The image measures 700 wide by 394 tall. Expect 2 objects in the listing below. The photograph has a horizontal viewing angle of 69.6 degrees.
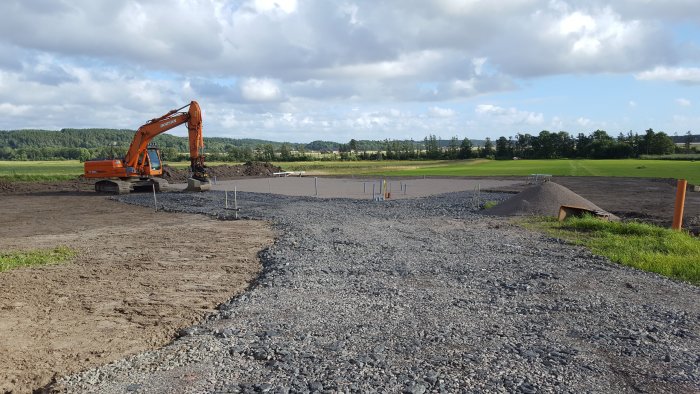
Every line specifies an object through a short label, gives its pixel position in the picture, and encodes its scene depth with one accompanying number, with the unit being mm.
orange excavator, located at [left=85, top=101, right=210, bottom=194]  27984
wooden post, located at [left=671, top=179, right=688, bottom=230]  15023
